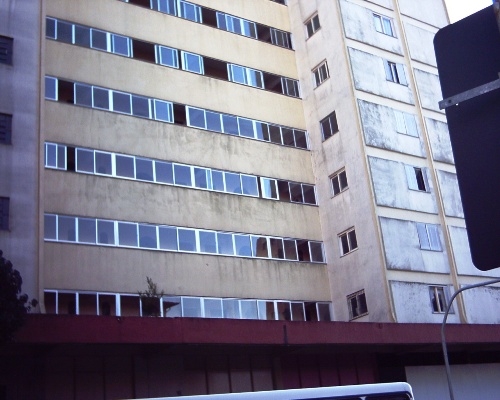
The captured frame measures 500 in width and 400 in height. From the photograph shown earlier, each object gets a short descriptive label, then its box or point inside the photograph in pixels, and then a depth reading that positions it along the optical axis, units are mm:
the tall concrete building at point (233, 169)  25625
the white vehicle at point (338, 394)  12355
